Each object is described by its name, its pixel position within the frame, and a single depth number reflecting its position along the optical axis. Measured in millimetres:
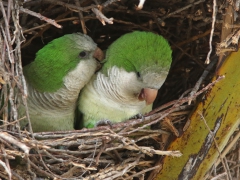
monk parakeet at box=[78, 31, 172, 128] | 5258
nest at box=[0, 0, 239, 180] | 4602
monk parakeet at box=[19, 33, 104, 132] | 5437
